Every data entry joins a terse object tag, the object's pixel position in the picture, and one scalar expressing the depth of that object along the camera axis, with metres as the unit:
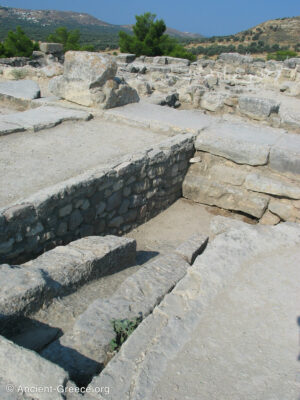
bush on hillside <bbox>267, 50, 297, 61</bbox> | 21.12
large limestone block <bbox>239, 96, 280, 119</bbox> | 7.21
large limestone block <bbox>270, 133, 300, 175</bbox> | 5.08
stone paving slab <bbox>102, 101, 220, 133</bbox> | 5.95
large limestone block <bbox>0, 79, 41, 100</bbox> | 7.08
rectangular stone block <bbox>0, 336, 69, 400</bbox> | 1.61
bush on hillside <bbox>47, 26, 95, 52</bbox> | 18.52
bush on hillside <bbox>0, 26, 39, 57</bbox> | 14.89
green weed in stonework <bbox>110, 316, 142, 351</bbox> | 2.19
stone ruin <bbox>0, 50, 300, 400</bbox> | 1.92
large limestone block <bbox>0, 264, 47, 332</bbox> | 2.23
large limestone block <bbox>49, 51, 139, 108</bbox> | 6.39
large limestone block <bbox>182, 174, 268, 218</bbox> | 5.30
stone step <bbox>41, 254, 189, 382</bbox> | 2.04
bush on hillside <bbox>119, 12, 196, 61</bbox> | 18.56
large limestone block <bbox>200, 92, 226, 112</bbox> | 7.75
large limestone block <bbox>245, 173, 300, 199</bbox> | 5.01
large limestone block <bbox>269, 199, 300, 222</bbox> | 5.04
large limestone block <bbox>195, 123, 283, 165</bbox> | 5.29
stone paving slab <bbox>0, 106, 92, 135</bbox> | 5.39
